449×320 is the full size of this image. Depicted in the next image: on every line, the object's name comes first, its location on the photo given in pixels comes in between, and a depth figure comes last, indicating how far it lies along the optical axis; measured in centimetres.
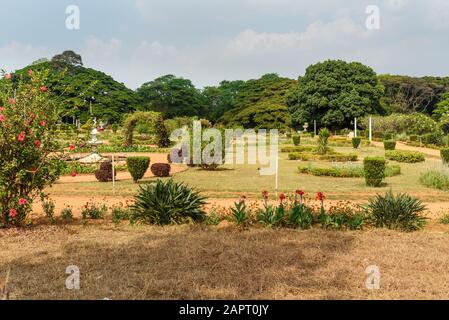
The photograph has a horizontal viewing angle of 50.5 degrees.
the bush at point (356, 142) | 3291
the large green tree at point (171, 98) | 6902
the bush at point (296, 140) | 3569
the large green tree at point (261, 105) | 6010
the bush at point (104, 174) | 1673
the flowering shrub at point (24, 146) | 840
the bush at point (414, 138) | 3665
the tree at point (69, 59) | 7269
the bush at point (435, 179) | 1476
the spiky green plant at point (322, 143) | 2725
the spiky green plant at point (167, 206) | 920
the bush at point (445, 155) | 2095
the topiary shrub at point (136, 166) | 1633
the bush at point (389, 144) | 2981
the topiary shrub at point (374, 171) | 1530
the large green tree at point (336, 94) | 4769
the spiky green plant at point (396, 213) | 890
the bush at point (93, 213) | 1002
